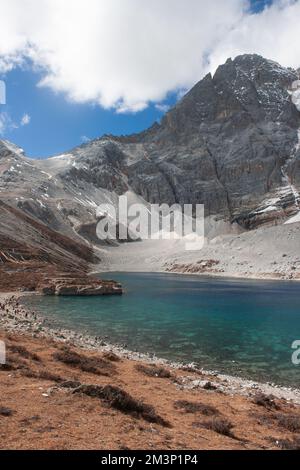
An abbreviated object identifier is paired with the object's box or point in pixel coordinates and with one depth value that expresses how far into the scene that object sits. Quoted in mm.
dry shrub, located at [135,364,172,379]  20641
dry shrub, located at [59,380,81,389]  14628
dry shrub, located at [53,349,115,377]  19719
